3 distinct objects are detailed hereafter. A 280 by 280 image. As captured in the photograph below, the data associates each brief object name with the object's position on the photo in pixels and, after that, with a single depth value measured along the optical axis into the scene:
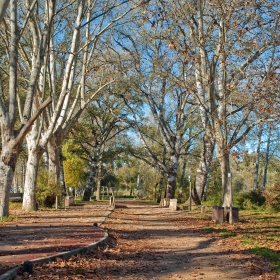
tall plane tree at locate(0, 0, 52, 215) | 13.89
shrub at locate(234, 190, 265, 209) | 26.20
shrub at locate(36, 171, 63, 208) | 20.72
